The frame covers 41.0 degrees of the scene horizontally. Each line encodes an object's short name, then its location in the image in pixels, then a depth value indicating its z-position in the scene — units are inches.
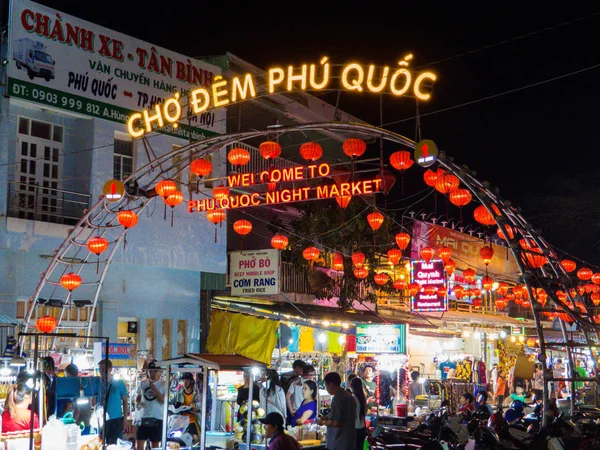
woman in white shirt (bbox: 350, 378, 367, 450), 534.9
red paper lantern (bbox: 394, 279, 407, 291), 1180.5
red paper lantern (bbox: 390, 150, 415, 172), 686.5
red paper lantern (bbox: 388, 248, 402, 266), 1022.0
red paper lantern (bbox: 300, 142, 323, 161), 723.4
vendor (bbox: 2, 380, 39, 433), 465.1
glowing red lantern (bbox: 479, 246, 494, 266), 935.0
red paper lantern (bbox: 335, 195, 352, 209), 806.2
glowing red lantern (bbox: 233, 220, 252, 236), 845.2
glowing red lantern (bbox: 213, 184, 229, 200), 744.3
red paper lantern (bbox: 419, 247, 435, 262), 1031.0
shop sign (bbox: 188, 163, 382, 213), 673.6
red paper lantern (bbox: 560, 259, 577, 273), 1070.4
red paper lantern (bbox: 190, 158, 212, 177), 747.4
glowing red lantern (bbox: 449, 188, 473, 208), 754.2
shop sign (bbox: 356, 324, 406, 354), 881.5
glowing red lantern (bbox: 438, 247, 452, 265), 1070.4
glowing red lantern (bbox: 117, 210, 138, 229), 721.0
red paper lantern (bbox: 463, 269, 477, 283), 1133.7
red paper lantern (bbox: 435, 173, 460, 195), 709.9
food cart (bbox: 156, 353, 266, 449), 473.4
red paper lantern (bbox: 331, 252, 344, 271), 1114.1
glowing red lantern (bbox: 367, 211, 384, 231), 877.2
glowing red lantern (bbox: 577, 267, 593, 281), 1116.9
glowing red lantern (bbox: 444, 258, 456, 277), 1181.1
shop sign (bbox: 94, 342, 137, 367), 723.5
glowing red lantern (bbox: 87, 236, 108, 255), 735.7
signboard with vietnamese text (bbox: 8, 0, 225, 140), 779.4
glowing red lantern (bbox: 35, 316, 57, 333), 711.7
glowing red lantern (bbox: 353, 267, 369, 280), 1115.9
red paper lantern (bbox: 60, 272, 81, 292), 734.5
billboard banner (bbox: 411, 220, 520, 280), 1261.1
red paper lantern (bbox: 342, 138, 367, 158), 686.5
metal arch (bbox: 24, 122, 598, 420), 639.1
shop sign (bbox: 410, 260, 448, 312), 1135.0
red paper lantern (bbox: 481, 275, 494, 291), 1137.5
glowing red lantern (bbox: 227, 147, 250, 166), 724.7
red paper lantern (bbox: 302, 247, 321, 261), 976.9
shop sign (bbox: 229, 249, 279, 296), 909.2
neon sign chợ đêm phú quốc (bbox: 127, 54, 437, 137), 613.6
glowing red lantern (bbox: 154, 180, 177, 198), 697.6
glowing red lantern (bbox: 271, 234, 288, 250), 886.4
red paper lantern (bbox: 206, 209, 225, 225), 768.3
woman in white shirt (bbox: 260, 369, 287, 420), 647.1
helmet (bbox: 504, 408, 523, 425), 741.9
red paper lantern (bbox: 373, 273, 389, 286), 1135.1
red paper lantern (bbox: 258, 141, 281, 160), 681.6
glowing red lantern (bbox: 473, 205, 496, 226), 772.0
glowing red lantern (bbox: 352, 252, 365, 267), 1050.1
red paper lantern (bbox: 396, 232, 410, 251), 954.1
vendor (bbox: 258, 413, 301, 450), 370.9
